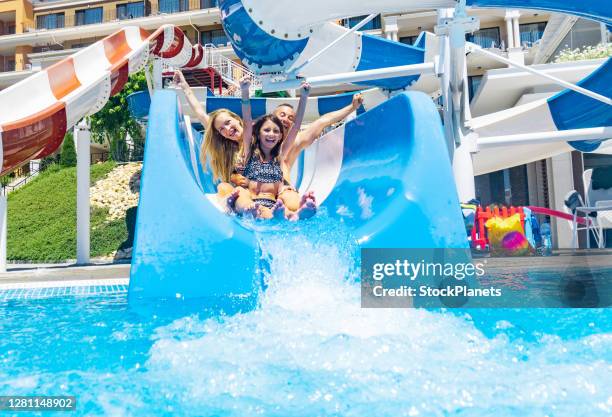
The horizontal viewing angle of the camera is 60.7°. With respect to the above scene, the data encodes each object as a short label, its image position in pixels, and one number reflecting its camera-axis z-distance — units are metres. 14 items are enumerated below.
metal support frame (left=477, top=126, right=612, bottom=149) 4.76
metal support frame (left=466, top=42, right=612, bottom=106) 4.62
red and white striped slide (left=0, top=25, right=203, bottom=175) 5.51
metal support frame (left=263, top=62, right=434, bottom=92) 5.14
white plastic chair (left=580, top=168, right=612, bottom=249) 8.14
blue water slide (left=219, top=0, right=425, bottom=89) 4.55
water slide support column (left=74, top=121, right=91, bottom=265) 8.36
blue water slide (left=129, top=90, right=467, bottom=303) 2.39
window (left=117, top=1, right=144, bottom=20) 26.89
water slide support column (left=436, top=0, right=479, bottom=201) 4.65
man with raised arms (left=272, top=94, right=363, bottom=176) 3.85
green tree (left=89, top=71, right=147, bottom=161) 16.25
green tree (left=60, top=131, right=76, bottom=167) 16.75
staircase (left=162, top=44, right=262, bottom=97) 14.02
